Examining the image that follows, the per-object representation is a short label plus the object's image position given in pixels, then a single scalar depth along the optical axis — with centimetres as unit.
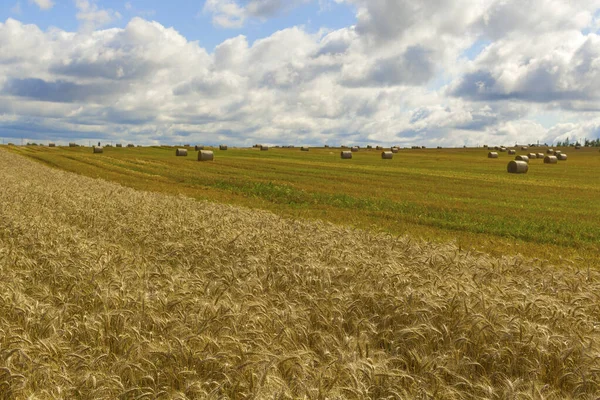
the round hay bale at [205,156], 6062
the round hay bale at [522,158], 6611
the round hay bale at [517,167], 4988
